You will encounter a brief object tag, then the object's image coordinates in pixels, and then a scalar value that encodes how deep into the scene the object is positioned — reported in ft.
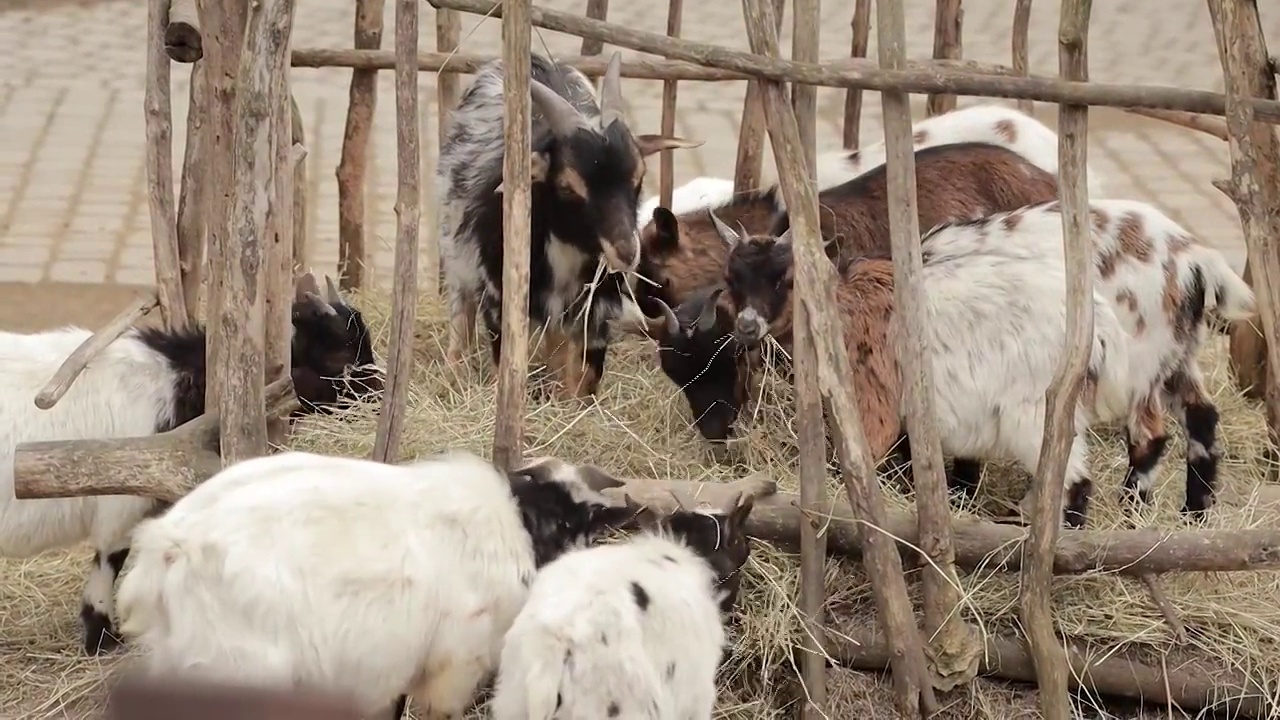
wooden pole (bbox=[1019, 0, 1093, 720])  13.12
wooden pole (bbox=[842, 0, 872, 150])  21.22
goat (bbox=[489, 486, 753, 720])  11.23
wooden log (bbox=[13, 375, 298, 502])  13.48
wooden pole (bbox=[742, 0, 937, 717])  13.24
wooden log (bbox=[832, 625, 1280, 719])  14.33
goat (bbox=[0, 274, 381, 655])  14.82
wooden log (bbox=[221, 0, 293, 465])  13.17
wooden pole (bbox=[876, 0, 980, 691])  13.23
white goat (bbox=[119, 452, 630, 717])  11.43
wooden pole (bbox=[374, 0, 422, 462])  13.60
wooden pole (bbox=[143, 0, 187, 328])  15.40
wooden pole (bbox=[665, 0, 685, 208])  21.49
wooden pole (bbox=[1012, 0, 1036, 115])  21.04
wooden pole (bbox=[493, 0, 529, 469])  13.08
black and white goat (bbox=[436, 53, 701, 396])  17.38
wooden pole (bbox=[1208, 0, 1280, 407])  12.99
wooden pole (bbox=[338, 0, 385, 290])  21.12
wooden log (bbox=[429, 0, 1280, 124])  12.96
